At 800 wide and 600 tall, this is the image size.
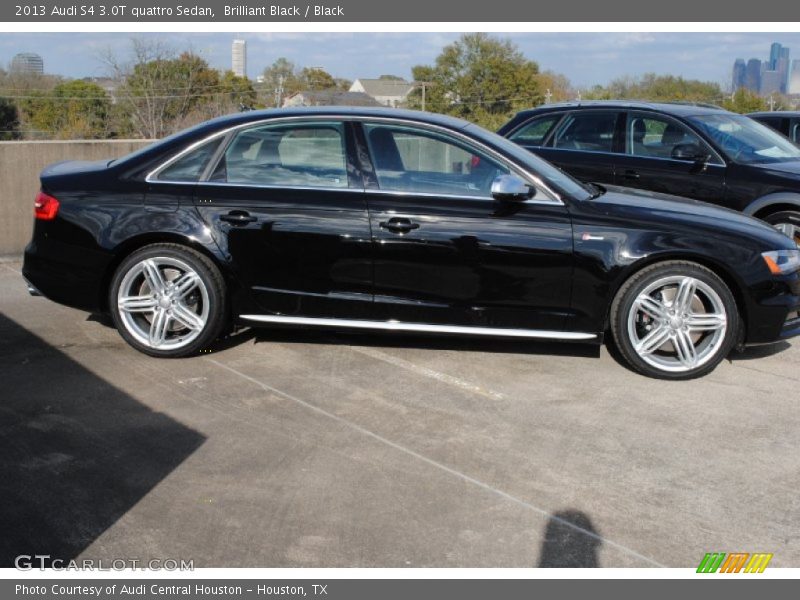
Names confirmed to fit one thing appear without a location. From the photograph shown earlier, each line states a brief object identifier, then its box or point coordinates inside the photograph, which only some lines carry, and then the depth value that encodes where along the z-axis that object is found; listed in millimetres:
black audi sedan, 5812
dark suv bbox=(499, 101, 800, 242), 8430
